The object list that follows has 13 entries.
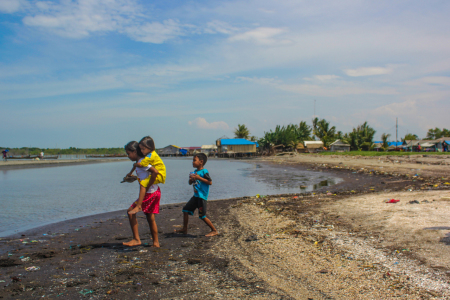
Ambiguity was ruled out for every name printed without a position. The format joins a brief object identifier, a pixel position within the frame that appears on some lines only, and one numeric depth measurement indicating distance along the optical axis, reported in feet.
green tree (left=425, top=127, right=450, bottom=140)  255.47
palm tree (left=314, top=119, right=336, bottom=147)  225.35
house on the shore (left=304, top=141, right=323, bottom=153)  209.67
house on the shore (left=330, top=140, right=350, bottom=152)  196.99
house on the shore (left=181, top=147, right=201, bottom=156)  328.12
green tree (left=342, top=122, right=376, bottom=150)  178.29
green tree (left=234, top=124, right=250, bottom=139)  277.23
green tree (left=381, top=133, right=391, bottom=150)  171.63
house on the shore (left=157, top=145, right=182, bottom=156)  323.98
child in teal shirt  17.68
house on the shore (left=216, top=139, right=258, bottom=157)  225.76
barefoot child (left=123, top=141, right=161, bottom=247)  14.93
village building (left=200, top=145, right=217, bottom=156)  310.24
